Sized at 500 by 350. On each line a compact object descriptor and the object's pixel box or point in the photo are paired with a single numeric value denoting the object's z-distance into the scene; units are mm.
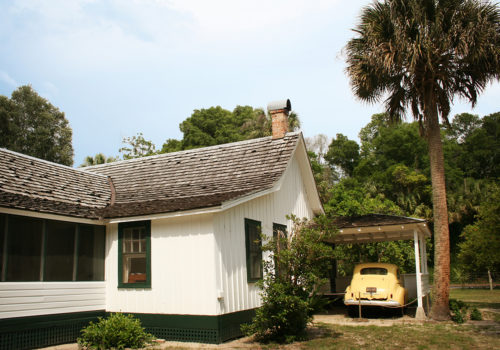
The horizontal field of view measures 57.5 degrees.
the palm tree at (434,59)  12969
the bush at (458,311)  13078
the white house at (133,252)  10156
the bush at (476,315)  13711
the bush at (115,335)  9703
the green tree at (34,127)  39812
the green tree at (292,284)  10039
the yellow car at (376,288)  13875
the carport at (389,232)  14188
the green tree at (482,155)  47031
